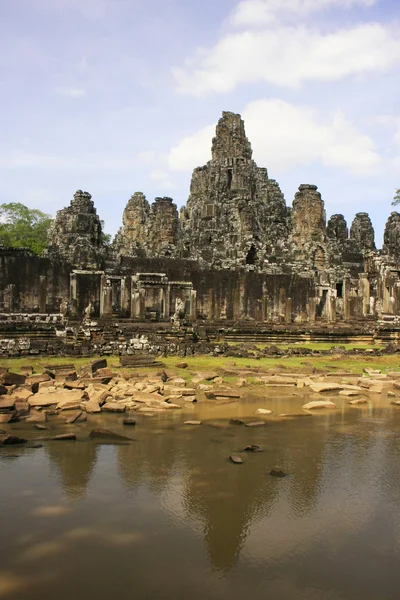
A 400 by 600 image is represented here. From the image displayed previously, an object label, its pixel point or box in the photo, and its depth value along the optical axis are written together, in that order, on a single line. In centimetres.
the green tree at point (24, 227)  4334
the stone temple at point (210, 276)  2147
